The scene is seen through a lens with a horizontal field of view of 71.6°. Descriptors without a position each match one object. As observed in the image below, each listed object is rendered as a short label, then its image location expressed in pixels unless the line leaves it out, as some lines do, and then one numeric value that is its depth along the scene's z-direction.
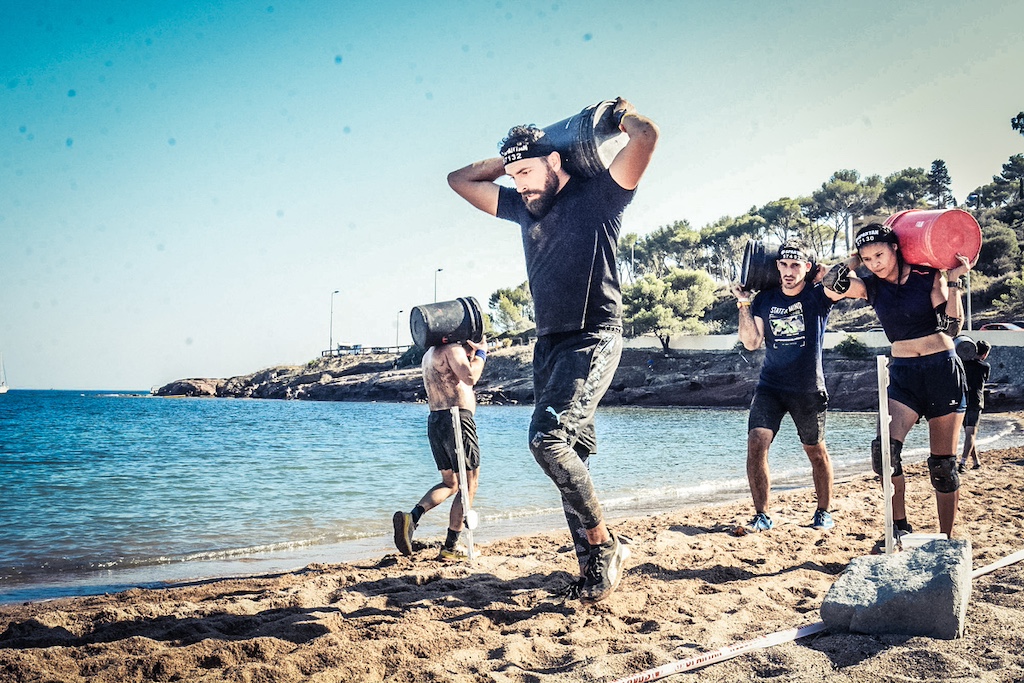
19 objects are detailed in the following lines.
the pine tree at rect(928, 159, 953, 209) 70.50
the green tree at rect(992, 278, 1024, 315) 42.42
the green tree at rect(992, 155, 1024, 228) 61.66
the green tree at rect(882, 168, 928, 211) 69.69
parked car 34.72
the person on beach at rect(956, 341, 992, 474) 8.59
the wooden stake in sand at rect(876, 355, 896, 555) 3.80
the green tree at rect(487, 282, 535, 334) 77.88
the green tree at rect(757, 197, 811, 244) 76.93
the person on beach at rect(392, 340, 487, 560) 5.52
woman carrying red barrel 4.34
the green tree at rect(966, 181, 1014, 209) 69.81
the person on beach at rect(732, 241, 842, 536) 5.39
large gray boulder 2.79
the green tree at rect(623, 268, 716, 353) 56.59
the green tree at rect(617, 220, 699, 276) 82.81
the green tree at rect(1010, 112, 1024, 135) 59.42
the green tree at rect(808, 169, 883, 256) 74.00
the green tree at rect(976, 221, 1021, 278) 50.56
